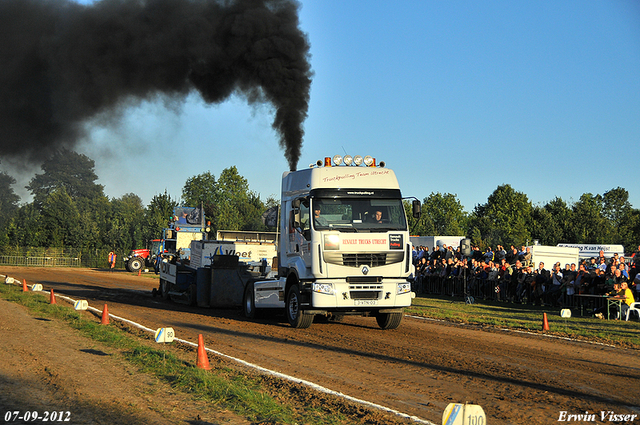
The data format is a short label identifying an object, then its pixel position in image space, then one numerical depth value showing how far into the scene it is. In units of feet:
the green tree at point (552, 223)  237.25
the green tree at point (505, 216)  253.03
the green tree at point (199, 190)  299.79
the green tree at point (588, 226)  225.97
